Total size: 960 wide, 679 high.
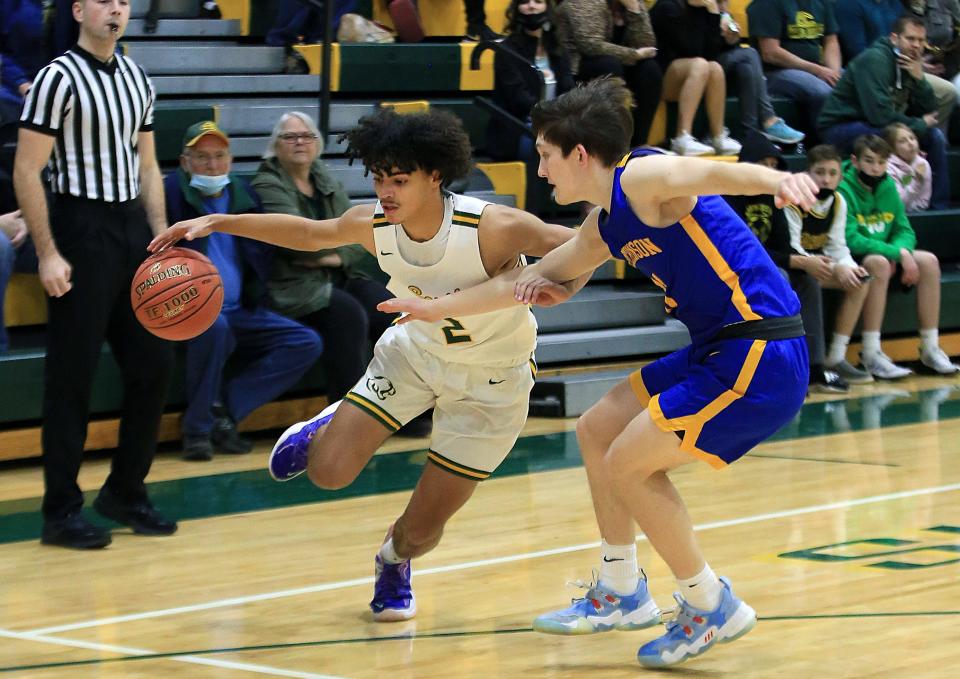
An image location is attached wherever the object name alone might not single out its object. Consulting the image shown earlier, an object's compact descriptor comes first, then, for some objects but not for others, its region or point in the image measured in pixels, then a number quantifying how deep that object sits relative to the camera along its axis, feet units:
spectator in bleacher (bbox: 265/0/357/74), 58.16
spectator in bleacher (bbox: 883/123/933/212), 62.50
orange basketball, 28.33
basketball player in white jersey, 25.44
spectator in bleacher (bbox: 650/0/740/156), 60.69
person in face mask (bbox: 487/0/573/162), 56.90
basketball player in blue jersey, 22.41
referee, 31.23
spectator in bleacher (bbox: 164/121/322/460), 42.54
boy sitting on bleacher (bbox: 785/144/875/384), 55.09
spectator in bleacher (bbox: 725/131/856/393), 53.82
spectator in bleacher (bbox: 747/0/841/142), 67.39
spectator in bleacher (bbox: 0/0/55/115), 44.86
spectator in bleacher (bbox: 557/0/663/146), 57.66
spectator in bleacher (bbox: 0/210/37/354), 40.59
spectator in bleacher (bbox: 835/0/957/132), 70.06
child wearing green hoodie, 57.53
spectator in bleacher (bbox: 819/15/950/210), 63.81
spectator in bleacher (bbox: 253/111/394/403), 44.34
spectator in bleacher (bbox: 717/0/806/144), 63.59
